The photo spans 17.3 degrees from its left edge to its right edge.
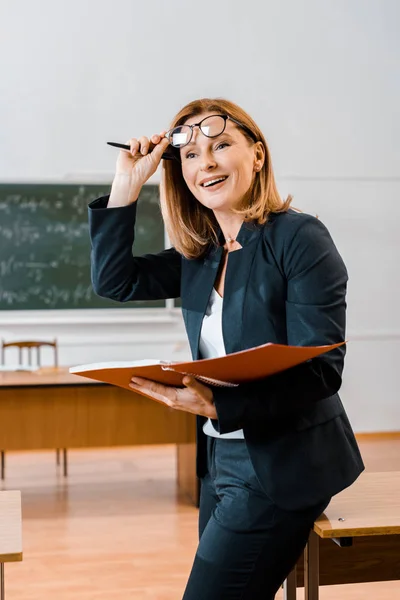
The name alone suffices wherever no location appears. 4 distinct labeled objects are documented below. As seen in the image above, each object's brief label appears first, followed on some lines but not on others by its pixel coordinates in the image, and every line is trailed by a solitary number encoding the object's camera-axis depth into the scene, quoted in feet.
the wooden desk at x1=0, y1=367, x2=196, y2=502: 25.49
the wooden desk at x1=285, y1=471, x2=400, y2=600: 13.12
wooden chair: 27.92
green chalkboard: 29.94
